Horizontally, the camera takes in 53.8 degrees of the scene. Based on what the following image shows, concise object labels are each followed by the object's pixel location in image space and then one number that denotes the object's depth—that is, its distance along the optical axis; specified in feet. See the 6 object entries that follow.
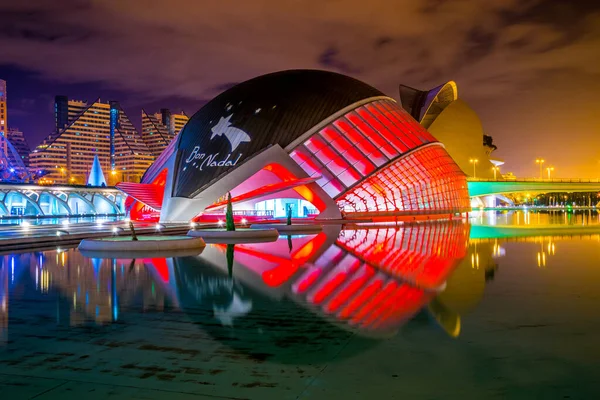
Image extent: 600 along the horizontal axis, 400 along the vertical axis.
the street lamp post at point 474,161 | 304.85
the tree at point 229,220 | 83.10
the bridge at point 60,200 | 207.72
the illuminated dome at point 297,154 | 135.74
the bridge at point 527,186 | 280.61
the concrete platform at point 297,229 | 100.32
